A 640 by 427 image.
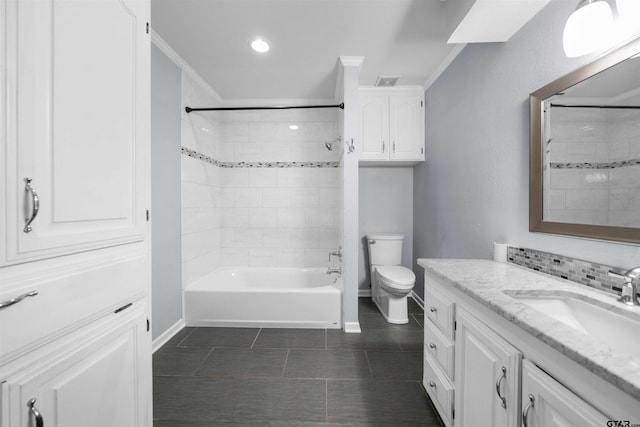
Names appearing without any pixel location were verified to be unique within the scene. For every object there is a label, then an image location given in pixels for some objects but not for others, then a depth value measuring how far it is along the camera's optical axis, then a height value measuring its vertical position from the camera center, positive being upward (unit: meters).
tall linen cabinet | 0.66 +0.00
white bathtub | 2.52 -0.90
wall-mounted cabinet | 2.94 +1.01
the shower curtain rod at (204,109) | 2.52 +1.00
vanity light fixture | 1.01 +0.73
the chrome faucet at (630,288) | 0.88 -0.26
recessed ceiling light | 2.13 +1.38
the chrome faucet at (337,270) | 2.67 -0.61
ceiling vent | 2.72 +1.39
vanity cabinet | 0.60 -0.50
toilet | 2.52 -0.64
